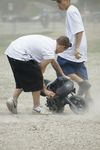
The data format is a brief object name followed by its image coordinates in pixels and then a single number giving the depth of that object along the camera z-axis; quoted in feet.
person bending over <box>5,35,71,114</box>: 56.65
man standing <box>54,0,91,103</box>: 60.75
